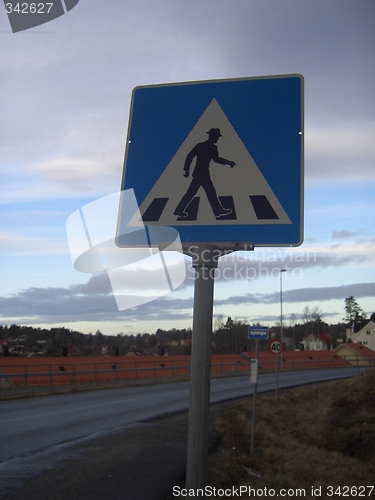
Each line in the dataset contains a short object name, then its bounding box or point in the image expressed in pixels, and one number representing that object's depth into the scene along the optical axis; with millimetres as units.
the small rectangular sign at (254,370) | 12528
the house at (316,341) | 120250
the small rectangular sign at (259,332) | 13758
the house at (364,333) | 98625
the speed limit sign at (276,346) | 24080
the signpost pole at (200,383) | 2238
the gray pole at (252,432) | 10766
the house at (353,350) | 68688
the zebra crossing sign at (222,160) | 2559
